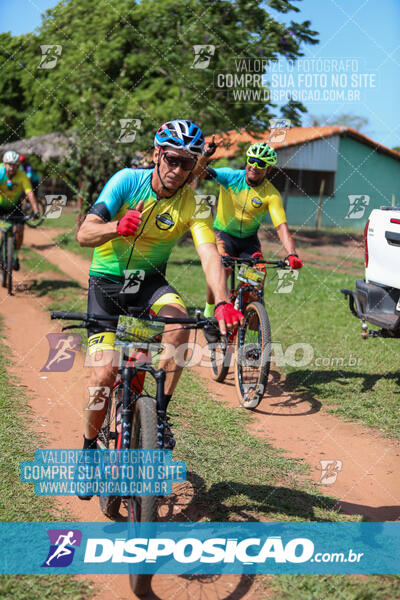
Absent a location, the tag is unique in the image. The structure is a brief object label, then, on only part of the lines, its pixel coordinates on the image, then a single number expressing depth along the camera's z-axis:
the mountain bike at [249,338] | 6.26
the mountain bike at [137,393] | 3.20
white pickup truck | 6.90
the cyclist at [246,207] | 7.13
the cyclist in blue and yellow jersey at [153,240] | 3.79
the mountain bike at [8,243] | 11.35
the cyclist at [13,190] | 11.37
